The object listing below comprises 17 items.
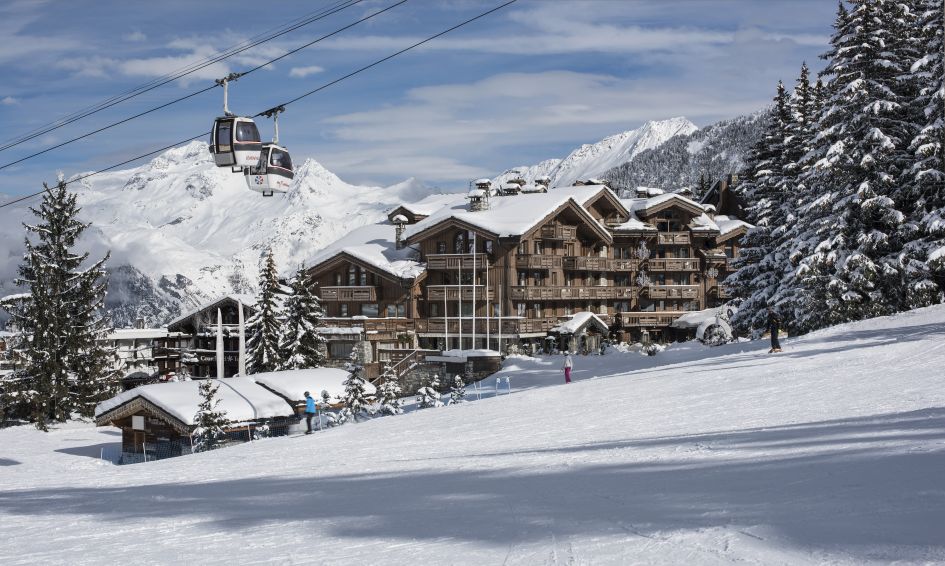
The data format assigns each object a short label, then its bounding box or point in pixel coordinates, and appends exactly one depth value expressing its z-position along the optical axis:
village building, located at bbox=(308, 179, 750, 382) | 59.31
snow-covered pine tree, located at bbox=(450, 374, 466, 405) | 32.78
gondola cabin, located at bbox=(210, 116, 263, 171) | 26.50
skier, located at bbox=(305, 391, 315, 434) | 27.62
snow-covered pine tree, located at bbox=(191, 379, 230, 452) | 30.53
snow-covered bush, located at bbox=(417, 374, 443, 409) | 33.03
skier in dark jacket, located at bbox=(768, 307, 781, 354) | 29.47
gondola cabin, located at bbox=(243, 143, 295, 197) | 27.17
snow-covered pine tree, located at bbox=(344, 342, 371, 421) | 32.16
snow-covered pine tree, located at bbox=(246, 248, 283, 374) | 53.34
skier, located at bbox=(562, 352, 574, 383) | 37.50
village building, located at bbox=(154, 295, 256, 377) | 68.38
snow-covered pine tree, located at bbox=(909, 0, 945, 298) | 31.05
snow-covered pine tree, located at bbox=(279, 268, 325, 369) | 52.03
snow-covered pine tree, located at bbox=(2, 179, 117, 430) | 45.41
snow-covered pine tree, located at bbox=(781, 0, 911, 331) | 33.19
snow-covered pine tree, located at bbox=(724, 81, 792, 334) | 42.81
